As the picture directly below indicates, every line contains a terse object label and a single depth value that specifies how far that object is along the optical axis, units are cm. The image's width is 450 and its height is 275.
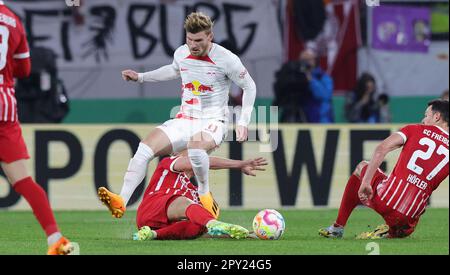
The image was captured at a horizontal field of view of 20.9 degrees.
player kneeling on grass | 1037
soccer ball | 1023
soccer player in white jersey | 1059
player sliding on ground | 993
